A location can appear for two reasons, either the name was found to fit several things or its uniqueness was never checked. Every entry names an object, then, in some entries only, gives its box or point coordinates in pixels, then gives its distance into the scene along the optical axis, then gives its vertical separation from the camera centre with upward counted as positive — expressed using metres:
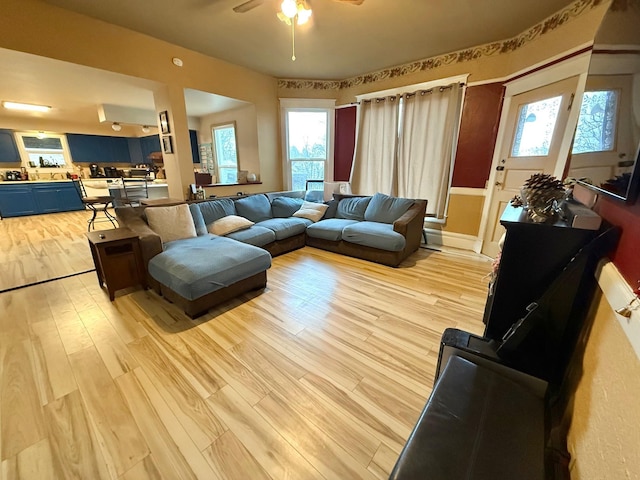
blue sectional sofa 2.10 -0.77
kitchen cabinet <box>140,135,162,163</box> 7.09 +0.60
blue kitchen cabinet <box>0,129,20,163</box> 5.74 +0.41
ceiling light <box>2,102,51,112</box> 4.59 +1.10
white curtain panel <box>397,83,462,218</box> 3.52 +0.35
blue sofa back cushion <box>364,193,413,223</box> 3.55 -0.56
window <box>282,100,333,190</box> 4.50 +0.49
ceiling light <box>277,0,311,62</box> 1.88 +1.18
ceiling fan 2.00 +1.28
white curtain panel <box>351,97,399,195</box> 4.00 +0.33
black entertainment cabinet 1.01 -0.51
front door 2.55 +0.31
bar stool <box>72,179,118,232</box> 4.21 -0.62
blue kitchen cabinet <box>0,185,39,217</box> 5.64 -0.77
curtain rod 3.41 +1.07
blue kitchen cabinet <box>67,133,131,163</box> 6.53 +0.48
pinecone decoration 1.24 -0.14
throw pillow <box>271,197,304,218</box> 4.04 -0.61
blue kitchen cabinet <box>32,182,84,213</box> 6.02 -0.73
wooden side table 2.25 -0.82
